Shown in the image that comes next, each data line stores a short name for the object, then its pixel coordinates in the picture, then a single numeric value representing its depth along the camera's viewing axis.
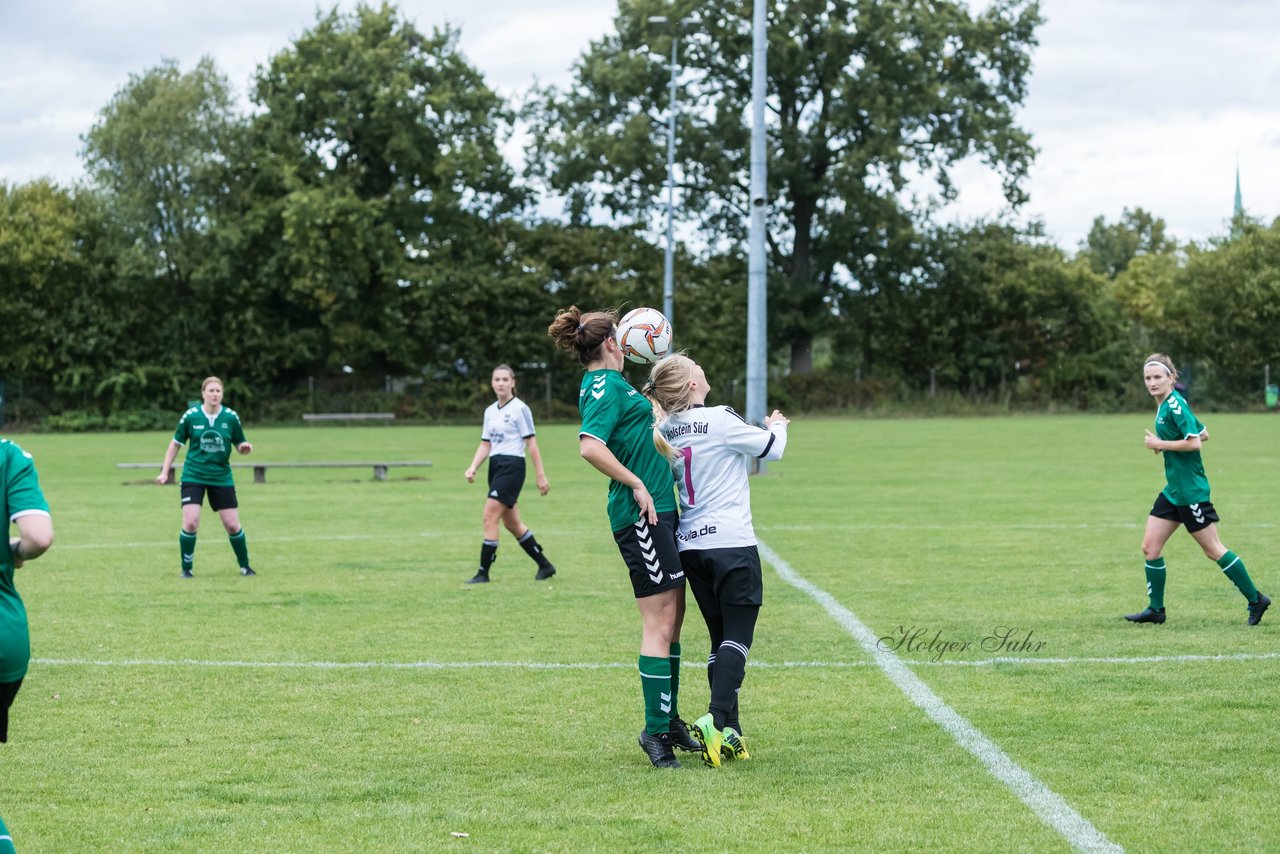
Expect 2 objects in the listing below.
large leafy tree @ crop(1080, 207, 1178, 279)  125.31
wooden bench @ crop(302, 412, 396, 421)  50.06
